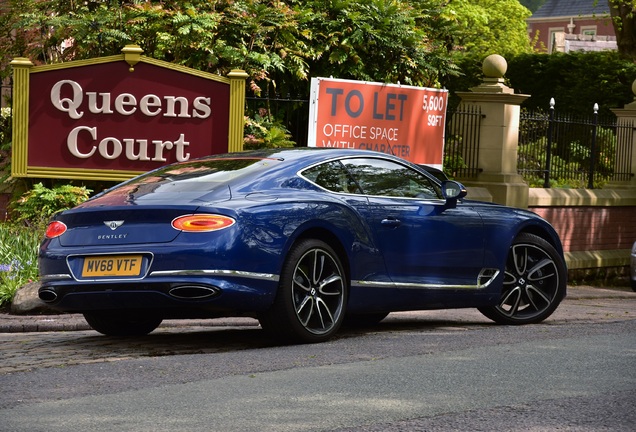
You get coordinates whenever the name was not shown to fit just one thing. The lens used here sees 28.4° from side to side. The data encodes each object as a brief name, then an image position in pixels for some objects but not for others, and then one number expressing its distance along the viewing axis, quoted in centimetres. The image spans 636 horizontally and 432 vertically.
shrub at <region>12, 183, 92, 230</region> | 1427
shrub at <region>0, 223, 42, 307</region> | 1099
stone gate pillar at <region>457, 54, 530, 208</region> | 1816
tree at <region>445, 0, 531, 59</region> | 5550
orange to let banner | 1526
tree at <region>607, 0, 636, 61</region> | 2877
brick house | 7775
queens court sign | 1436
